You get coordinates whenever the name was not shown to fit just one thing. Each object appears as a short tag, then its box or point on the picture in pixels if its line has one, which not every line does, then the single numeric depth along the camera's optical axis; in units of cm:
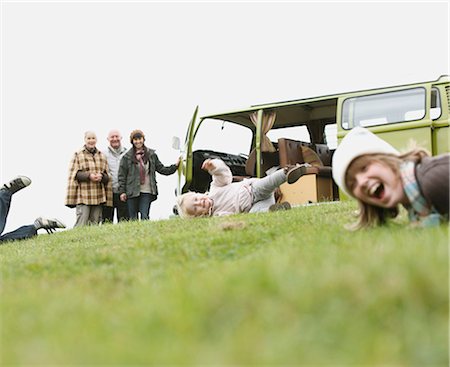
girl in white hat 409
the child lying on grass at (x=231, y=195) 853
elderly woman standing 1154
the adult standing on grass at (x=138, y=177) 1138
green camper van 1078
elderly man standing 1205
